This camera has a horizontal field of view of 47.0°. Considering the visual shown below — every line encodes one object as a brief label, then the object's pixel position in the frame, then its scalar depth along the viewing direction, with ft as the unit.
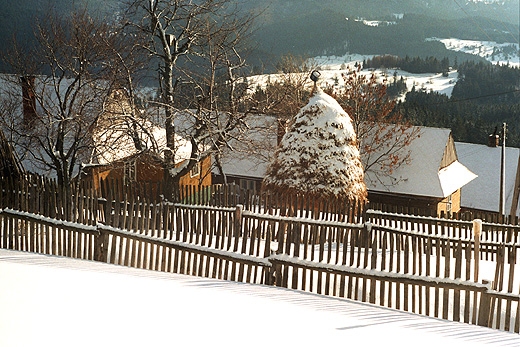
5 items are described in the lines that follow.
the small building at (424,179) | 96.58
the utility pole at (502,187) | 87.45
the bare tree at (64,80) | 61.41
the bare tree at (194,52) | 59.98
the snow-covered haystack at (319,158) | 47.42
